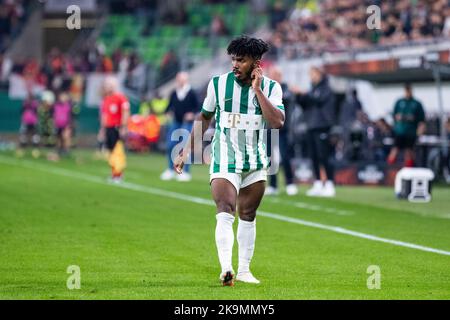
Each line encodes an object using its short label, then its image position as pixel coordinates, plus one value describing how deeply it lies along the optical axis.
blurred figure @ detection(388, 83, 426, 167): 26.12
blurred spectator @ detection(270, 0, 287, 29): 47.31
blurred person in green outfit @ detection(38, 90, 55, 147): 41.91
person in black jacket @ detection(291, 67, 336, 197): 23.48
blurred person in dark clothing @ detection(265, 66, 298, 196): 23.48
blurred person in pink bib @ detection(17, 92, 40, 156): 42.72
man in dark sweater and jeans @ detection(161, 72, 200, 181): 27.98
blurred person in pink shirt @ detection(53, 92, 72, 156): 37.88
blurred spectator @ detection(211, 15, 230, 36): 49.19
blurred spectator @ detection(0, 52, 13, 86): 50.79
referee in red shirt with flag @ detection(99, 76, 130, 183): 27.41
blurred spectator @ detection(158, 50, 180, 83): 47.44
